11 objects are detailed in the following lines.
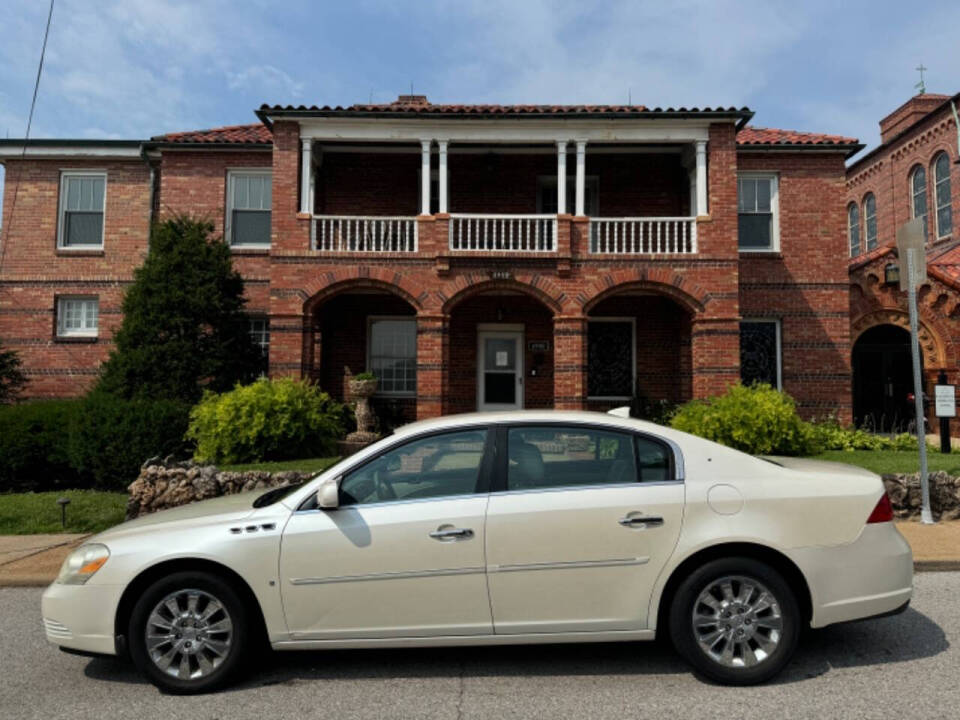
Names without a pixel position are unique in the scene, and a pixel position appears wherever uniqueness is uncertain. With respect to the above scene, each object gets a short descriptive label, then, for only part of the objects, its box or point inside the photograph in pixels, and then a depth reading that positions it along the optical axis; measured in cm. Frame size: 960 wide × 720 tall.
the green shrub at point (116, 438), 1027
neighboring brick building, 1556
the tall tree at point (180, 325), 1182
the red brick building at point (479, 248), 1348
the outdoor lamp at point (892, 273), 1359
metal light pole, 779
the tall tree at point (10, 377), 1468
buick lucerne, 383
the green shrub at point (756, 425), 1044
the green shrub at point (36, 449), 1071
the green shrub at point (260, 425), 1060
